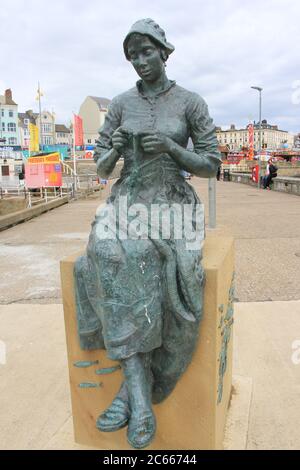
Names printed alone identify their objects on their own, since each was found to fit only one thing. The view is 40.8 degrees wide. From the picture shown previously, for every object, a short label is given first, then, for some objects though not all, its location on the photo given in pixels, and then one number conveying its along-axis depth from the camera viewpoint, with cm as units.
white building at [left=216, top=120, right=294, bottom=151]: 10259
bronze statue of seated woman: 194
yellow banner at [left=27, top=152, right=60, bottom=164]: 1638
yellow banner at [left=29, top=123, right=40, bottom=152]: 2228
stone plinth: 214
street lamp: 2311
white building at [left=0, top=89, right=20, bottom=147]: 5897
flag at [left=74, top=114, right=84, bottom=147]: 2005
